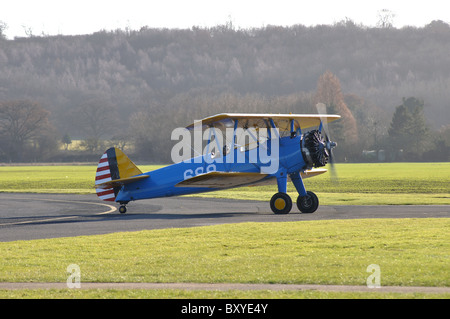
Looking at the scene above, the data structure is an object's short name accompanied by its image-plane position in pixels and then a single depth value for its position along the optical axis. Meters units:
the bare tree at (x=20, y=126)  158.62
